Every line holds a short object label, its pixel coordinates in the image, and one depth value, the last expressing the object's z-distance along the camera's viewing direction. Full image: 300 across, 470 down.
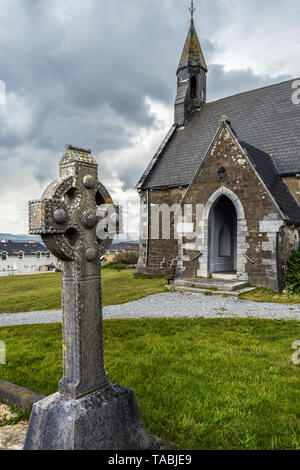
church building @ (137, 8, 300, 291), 11.90
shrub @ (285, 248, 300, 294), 11.72
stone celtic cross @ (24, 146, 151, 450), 2.36
